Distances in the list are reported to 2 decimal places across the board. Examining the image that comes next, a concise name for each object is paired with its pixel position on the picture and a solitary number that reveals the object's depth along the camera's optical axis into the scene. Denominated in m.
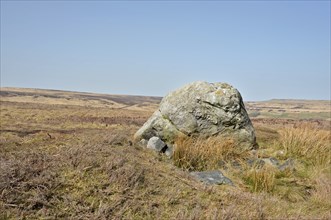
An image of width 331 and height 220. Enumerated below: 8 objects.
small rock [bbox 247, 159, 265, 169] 8.22
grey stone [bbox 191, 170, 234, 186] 6.86
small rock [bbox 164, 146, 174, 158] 8.54
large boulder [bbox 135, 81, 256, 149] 10.39
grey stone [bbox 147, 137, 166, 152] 8.66
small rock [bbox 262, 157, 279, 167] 9.02
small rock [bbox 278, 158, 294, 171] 8.57
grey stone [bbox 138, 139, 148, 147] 9.36
